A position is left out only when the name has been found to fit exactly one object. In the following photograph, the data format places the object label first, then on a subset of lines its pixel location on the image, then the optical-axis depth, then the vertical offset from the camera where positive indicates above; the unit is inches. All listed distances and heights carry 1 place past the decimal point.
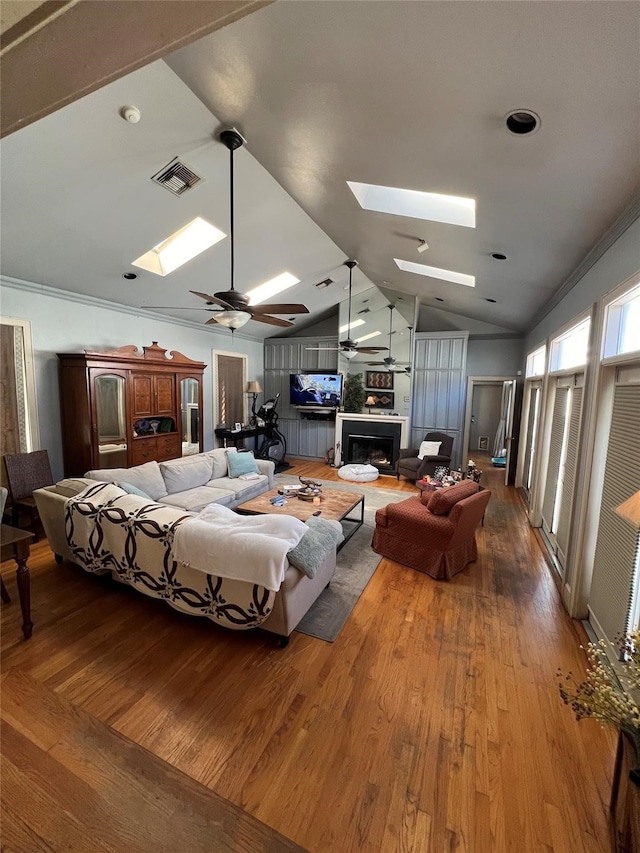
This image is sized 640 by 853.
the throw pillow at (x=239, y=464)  193.0 -39.8
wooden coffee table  142.7 -48.0
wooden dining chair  146.0 -39.7
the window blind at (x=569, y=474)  115.3 -24.5
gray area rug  99.4 -65.7
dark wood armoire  163.0 -8.1
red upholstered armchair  124.6 -49.4
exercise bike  302.4 -38.9
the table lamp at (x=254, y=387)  293.6 +5.8
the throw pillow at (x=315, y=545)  88.5 -41.5
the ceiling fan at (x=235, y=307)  102.3 +28.6
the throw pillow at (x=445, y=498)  127.5 -37.0
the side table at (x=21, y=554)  84.1 -40.9
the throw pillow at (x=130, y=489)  127.0 -36.7
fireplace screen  278.5 -43.8
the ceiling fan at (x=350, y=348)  207.3 +30.3
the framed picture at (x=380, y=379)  283.1 +15.3
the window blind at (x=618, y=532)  78.7 -31.4
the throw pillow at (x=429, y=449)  251.1 -36.3
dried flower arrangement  43.9 -38.5
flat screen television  292.3 +5.5
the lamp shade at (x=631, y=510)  47.4 -15.0
